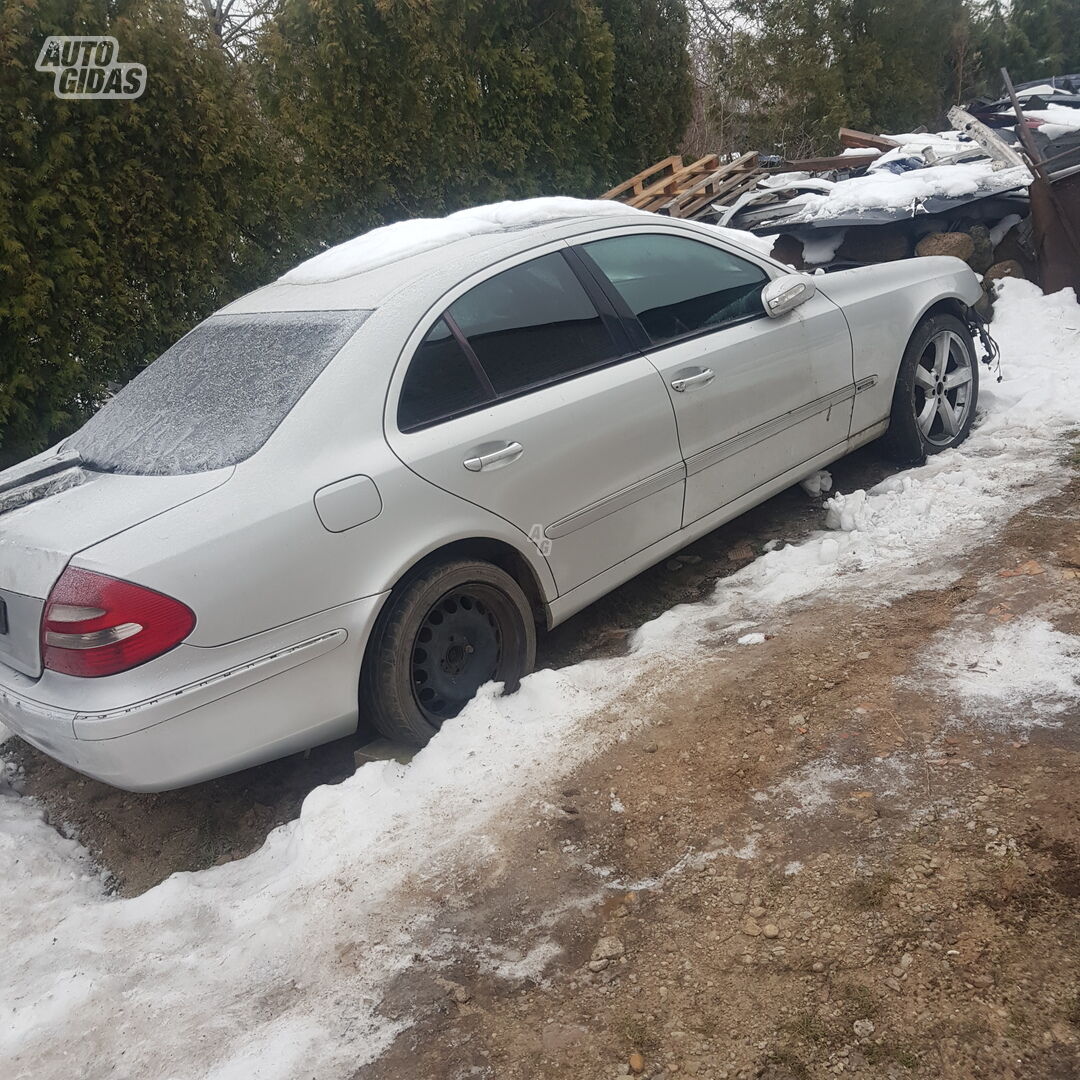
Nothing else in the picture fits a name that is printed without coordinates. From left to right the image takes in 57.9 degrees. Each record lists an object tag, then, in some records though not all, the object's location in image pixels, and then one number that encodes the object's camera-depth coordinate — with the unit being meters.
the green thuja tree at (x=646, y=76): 11.27
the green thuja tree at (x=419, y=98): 7.96
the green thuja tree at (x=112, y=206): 5.57
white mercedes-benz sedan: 2.77
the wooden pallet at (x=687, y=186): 10.81
